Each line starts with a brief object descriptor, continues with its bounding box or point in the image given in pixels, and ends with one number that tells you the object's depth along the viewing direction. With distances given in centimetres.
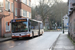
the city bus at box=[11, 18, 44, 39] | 1986
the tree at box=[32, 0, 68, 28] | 5706
